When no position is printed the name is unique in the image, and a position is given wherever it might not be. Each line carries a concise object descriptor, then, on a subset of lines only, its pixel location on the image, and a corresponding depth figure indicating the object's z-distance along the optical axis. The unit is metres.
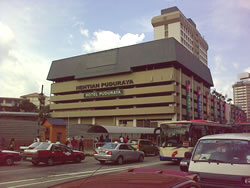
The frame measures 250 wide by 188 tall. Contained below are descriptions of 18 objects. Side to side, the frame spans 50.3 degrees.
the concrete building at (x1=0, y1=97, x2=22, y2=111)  115.38
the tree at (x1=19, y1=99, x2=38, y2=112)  87.00
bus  16.86
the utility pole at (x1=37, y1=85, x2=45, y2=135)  30.81
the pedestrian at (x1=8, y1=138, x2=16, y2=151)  23.88
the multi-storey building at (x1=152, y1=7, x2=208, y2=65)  95.19
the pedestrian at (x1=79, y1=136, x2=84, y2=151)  27.60
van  6.15
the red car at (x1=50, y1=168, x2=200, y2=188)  2.53
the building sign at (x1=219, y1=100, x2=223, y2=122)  93.78
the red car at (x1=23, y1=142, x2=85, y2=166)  16.78
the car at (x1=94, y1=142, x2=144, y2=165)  17.41
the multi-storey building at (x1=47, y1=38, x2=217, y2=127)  63.00
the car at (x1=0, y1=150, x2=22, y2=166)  16.84
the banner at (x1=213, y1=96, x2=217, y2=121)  90.00
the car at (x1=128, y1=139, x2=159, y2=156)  25.13
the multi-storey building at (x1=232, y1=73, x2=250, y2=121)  195.38
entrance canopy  33.75
